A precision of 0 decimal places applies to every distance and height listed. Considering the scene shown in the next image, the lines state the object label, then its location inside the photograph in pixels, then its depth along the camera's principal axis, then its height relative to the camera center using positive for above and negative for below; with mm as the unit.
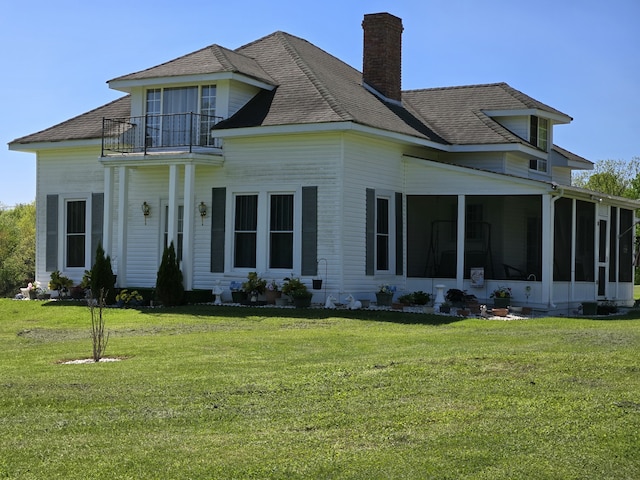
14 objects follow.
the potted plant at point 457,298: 20512 -746
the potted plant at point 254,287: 21406 -572
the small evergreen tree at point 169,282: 21188 -476
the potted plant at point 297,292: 20562 -661
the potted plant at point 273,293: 21359 -710
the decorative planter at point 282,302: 21297 -919
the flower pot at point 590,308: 21203 -959
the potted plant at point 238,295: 21562 -779
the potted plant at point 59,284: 24061 -635
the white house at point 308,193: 21266 +1787
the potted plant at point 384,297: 20984 -756
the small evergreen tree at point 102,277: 22219 -400
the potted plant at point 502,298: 20438 -726
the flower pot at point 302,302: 20594 -884
